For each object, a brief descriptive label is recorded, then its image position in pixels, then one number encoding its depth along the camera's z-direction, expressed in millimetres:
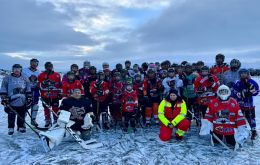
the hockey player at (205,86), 4740
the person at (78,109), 4371
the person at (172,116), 4384
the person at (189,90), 5344
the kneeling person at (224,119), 3989
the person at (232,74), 4601
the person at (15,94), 4680
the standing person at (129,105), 5009
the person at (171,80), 5150
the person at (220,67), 4868
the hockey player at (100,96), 5158
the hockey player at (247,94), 4301
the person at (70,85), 4933
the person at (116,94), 5265
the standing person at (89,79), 5469
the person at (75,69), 5392
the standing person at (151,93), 5263
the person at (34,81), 5216
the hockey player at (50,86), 5085
